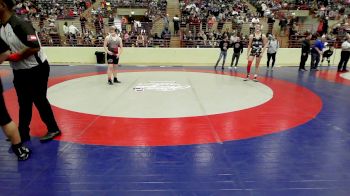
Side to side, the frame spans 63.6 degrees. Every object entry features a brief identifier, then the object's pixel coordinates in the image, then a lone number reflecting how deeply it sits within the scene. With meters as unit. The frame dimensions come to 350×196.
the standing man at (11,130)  3.38
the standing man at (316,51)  12.76
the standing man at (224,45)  12.50
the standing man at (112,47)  8.39
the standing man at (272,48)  12.63
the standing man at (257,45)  8.91
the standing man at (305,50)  12.57
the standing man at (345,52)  11.95
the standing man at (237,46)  12.40
